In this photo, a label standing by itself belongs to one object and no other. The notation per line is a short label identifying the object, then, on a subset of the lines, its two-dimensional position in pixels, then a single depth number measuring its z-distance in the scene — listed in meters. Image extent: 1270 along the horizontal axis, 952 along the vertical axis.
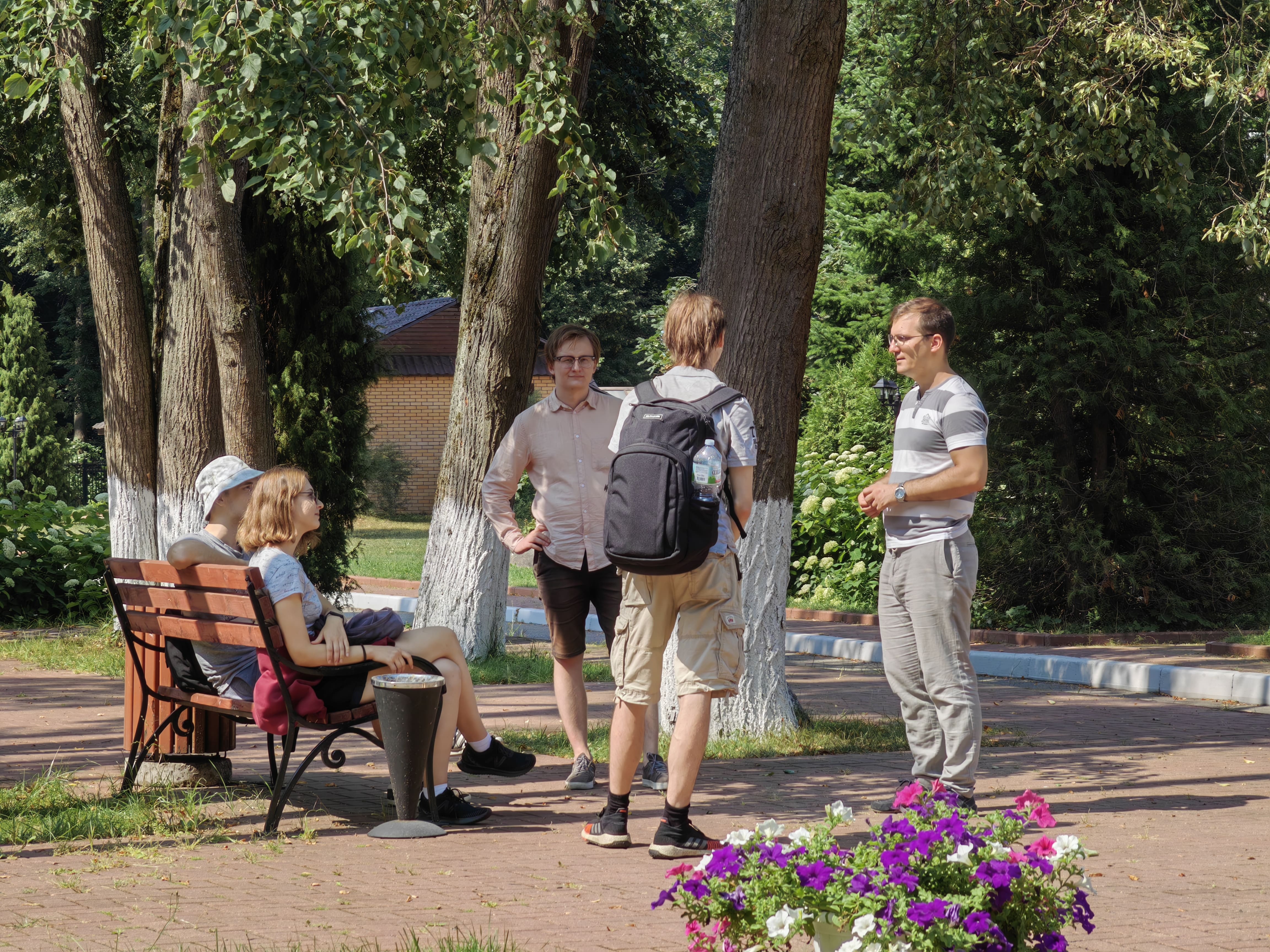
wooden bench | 10.50
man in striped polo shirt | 10.59
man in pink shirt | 12.32
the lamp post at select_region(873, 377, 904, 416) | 36.28
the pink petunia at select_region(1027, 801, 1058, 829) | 6.57
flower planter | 5.94
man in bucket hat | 11.24
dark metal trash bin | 10.37
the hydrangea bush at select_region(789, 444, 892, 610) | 33.28
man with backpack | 9.43
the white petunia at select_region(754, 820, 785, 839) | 6.39
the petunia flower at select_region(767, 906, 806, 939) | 5.70
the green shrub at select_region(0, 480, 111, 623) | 28.89
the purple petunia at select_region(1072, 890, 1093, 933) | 5.96
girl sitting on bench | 10.56
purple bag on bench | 11.20
